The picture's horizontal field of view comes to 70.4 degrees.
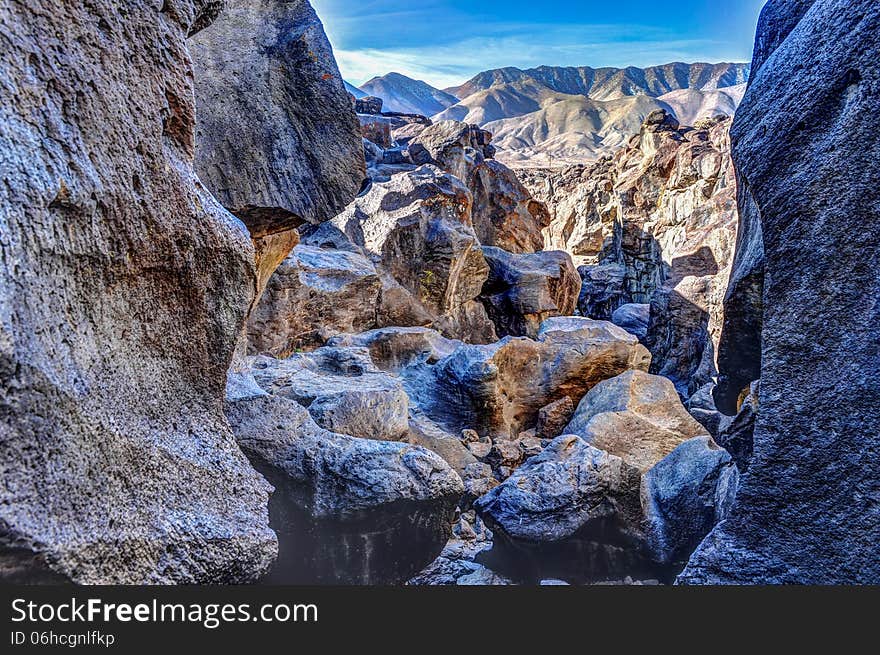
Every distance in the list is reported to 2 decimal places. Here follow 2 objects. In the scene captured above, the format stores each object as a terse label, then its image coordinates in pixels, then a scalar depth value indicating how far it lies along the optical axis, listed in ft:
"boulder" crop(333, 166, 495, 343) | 47.78
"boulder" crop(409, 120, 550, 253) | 77.41
